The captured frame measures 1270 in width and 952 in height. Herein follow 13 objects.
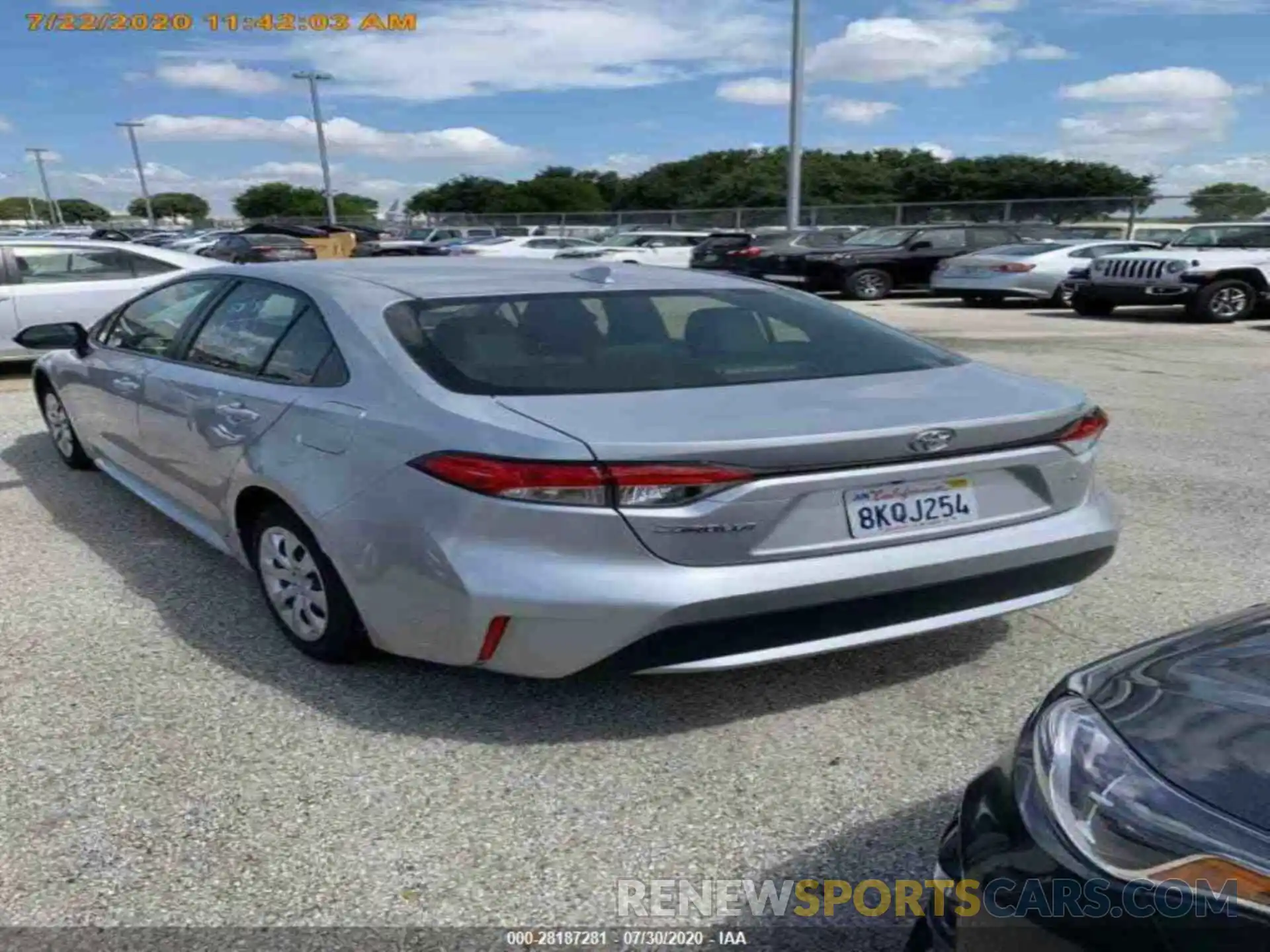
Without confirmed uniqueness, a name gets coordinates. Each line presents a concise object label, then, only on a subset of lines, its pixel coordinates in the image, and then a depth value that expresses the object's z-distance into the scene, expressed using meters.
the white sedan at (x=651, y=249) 24.80
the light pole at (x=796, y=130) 23.16
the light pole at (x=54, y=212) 79.24
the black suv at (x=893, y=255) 19.17
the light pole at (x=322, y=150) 46.94
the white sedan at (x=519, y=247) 25.44
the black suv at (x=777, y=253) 19.39
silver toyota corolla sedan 2.61
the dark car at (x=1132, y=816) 1.34
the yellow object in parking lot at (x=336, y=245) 26.55
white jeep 15.05
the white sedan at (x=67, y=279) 9.61
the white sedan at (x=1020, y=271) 17.64
